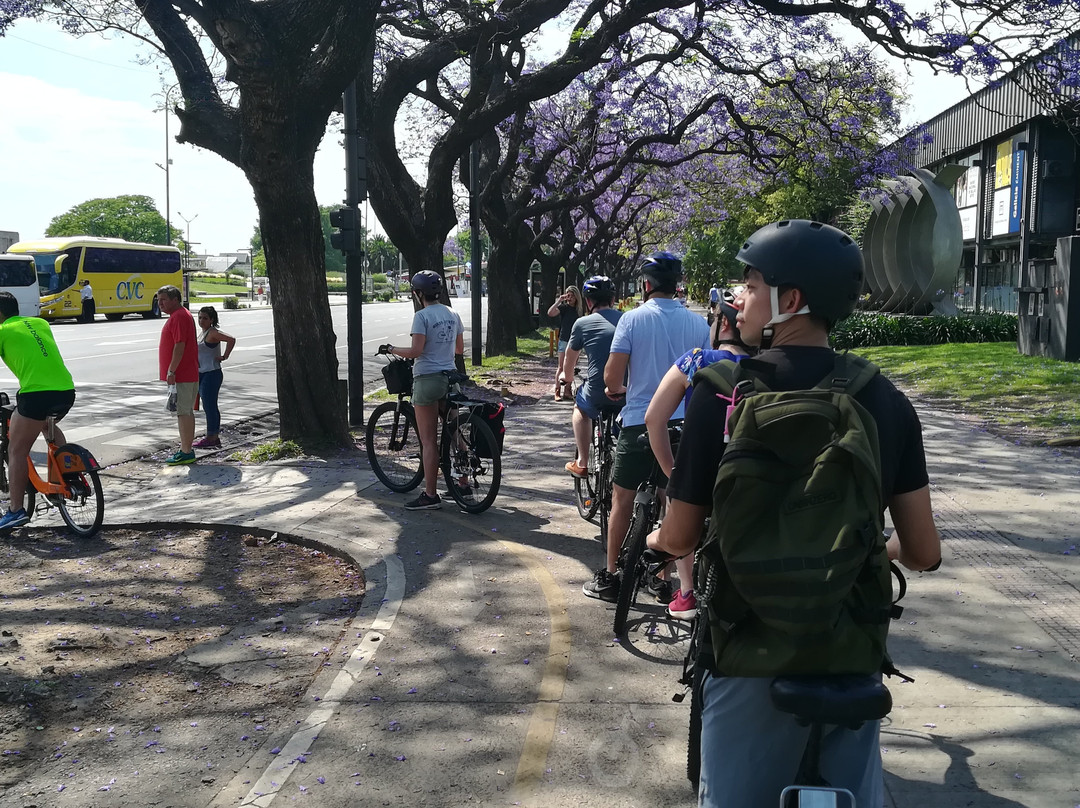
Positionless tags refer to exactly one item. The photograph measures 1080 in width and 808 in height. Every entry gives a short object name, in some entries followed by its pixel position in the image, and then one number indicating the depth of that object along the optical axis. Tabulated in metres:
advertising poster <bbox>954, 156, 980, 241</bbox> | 42.75
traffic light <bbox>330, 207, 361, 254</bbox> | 12.65
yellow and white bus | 40.22
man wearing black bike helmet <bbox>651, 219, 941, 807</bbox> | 2.13
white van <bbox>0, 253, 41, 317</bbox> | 36.59
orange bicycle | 7.66
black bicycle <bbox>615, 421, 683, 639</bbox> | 5.04
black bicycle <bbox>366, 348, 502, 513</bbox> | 7.85
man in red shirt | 10.59
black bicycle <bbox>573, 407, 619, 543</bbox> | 6.75
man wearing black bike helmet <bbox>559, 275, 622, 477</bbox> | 6.79
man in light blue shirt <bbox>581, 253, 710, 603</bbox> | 5.37
